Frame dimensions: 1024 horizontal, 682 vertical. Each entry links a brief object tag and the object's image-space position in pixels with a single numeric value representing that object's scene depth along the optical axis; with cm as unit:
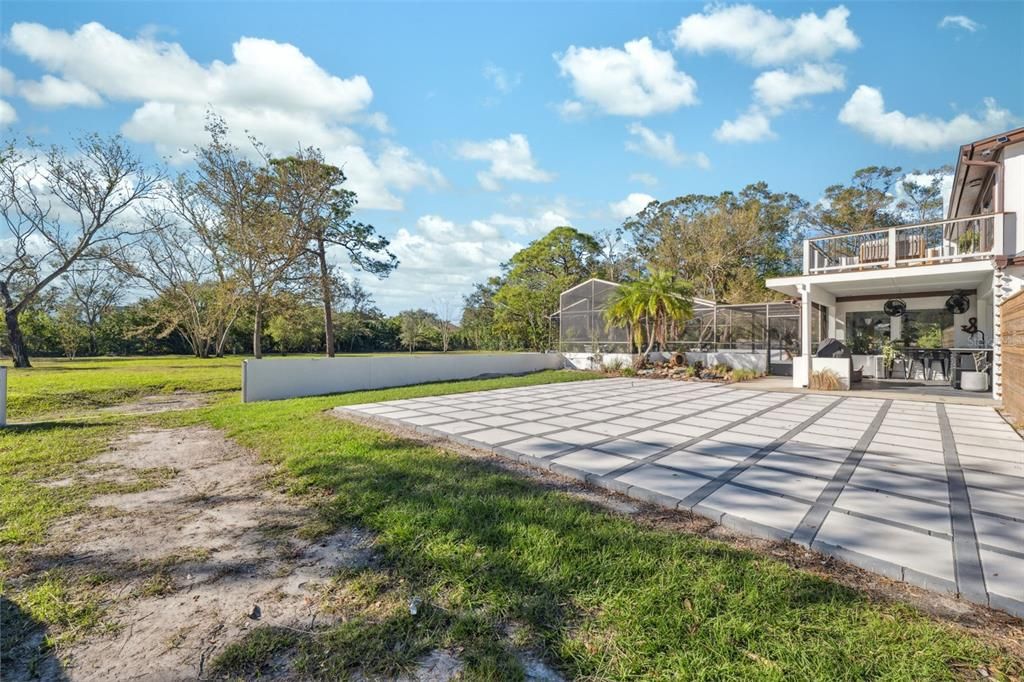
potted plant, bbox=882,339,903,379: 1051
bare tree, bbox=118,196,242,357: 1527
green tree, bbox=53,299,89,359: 2141
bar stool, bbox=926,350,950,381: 1005
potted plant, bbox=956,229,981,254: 881
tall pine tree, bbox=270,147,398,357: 1343
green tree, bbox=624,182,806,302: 2188
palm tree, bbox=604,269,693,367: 1268
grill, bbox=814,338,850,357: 951
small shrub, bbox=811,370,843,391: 898
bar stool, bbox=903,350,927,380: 1062
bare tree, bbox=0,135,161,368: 1325
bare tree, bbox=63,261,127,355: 2280
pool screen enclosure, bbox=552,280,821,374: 1407
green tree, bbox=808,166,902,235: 2220
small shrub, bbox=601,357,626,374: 1346
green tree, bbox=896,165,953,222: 2161
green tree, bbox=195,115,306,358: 1237
